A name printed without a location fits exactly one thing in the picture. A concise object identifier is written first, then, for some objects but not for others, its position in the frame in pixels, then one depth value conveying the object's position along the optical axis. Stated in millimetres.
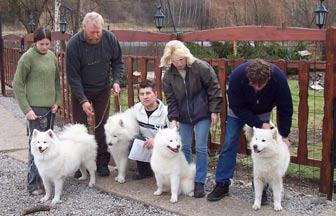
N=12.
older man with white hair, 5203
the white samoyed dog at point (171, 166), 4609
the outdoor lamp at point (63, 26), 13117
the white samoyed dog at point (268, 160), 4133
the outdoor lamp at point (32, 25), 17078
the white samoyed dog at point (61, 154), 4723
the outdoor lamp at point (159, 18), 8633
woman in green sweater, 4816
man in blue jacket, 4105
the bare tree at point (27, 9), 20875
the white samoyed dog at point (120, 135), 5223
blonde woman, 4637
